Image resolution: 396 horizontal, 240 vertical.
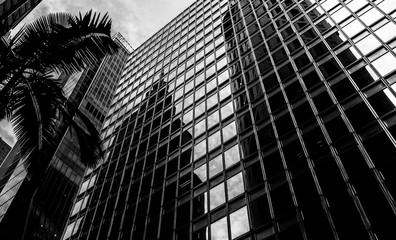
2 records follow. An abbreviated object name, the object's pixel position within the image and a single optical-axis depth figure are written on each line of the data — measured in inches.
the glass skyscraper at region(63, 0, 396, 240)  693.9
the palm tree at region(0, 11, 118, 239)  402.9
